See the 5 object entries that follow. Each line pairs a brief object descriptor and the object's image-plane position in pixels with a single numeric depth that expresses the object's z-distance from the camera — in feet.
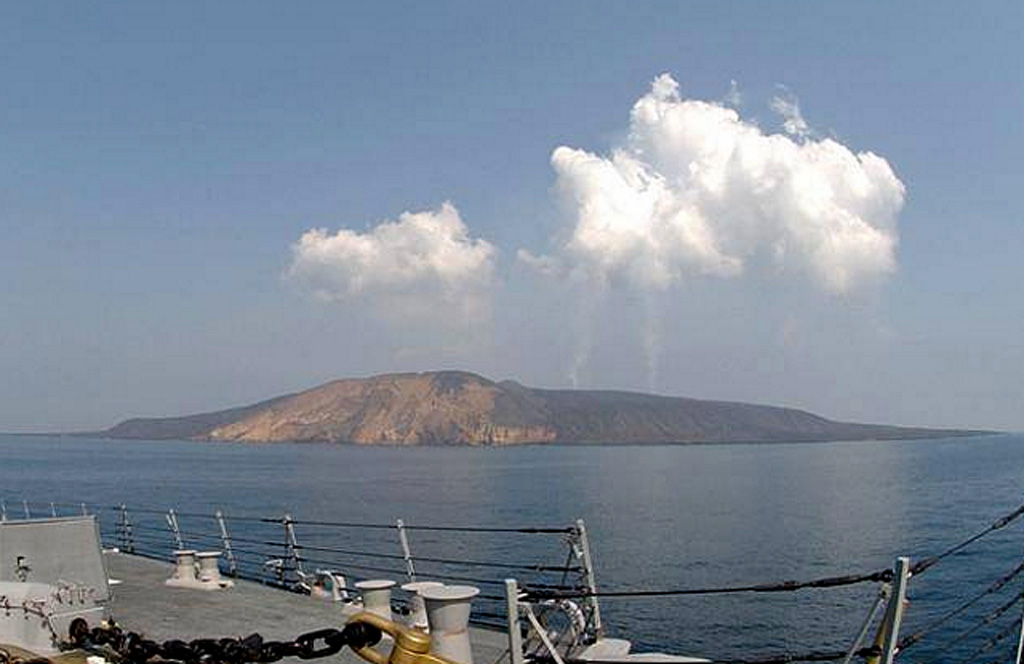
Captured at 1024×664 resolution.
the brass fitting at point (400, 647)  14.14
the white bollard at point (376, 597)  32.91
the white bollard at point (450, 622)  16.12
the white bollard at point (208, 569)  44.57
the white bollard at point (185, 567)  45.57
